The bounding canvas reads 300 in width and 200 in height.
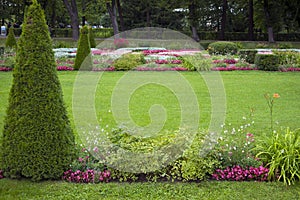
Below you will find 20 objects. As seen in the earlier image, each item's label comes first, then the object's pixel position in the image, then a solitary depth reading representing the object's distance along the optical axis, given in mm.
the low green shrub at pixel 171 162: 4395
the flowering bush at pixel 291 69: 15417
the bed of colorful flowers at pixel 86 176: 4418
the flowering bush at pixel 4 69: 14977
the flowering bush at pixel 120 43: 25225
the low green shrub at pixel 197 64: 15016
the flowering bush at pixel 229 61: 17281
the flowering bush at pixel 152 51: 21055
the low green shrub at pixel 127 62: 15414
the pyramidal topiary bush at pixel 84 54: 14805
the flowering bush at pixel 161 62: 16555
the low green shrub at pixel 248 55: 17797
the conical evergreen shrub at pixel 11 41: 20456
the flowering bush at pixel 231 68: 15486
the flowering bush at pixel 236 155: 4637
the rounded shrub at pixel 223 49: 21969
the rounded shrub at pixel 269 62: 15477
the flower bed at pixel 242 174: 4488
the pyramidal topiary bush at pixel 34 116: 4242
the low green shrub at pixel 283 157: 4348
